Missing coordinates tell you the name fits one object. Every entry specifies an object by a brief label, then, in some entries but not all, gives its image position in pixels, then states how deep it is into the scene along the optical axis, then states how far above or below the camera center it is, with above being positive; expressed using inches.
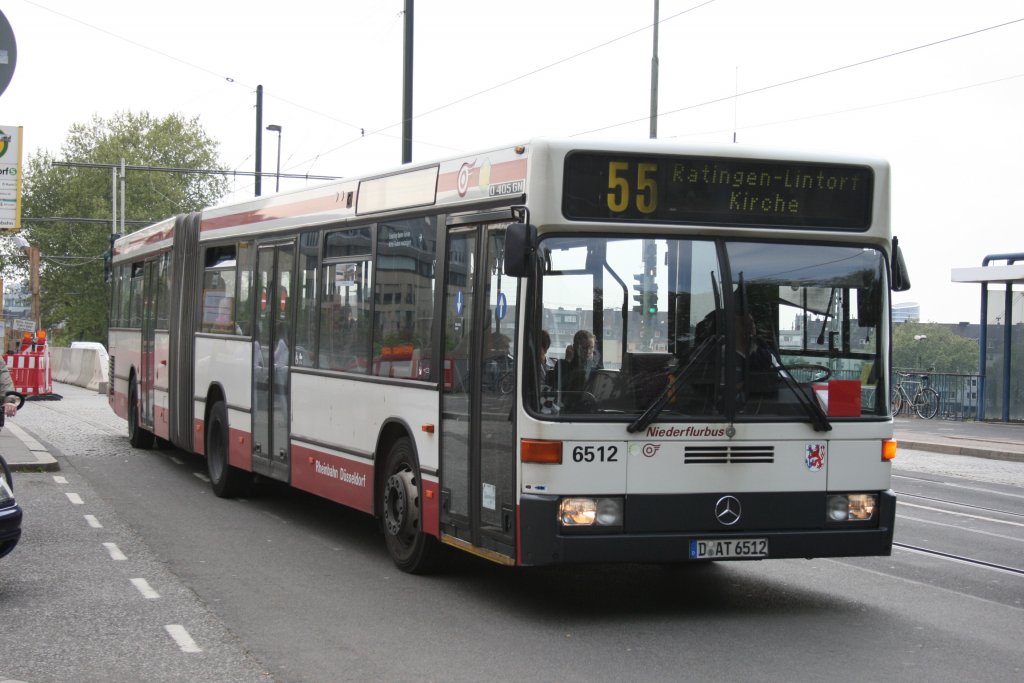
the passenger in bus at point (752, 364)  302.8 -4.5
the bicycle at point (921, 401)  1230.3 -49.9
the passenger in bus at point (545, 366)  294.4 -5.9
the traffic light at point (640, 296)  294.7 +10.1
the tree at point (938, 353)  1314.0 -4.7
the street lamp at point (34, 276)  1646.2 +67.3
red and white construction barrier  1356.5 -45.9
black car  316.4 -46.7
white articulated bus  294.0 -3.5
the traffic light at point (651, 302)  295.1 +8.9
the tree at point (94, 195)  3159.5 +323.5
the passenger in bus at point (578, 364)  293.9 -5.3
